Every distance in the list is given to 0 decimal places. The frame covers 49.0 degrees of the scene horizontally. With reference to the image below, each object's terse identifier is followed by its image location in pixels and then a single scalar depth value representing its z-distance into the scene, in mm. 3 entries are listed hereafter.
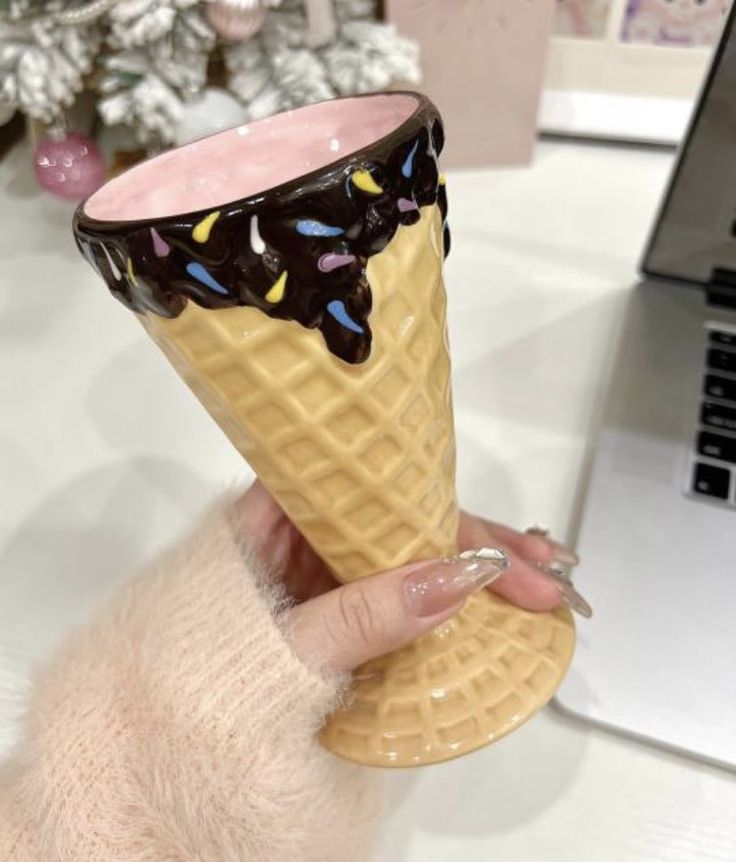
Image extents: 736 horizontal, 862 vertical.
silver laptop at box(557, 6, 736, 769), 407
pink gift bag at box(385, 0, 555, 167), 681
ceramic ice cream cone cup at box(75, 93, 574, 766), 256
